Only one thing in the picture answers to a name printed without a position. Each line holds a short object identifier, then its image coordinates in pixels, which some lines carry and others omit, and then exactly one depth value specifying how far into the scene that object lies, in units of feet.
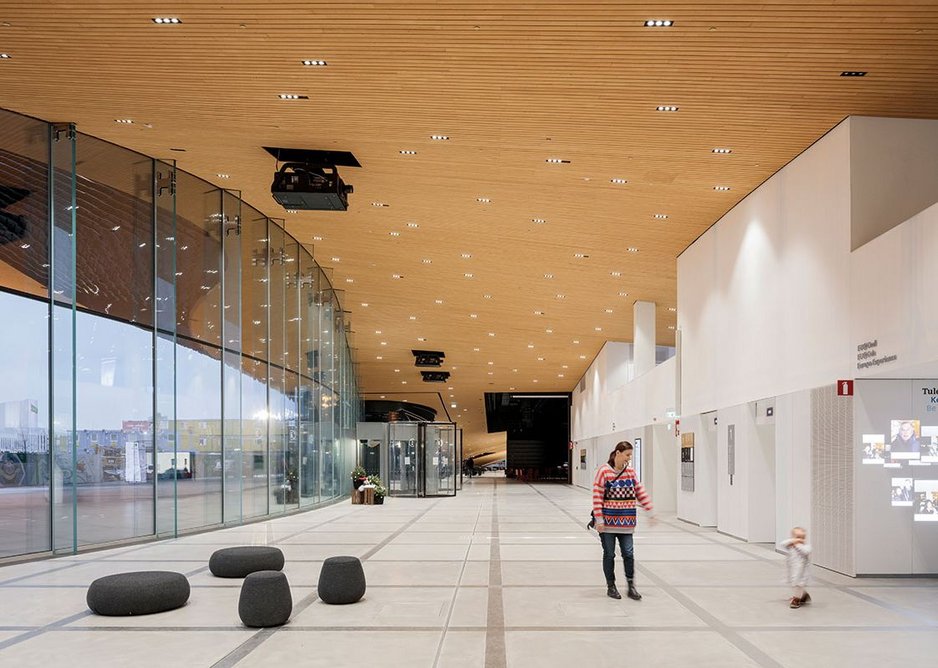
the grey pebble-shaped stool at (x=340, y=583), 29.71
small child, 30.07
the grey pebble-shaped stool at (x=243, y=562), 35.76
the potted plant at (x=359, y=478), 99.76
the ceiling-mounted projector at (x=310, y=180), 47.03
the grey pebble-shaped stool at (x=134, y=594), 27.91
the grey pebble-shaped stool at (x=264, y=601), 26.13
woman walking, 31.45
